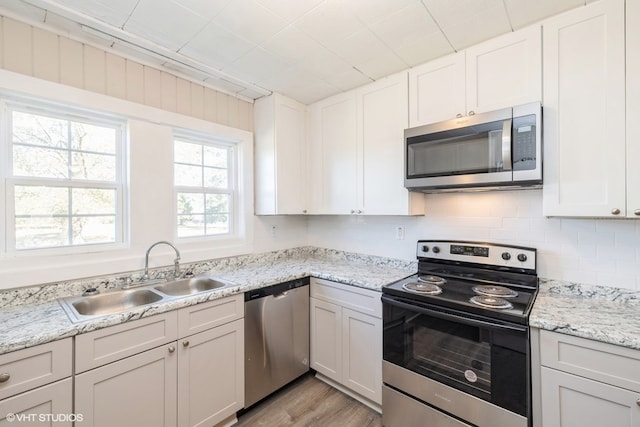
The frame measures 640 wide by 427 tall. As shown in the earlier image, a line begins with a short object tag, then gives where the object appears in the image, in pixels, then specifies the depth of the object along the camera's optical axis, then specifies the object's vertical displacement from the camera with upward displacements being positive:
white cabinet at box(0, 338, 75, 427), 1.13 -0.71
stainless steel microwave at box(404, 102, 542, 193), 1.57 +0.37
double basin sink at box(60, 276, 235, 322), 1.64 -0.53
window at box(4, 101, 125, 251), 1.67 +0.23
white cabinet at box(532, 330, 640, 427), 1.16 -0.74
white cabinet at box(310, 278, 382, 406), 1.97 -0.93
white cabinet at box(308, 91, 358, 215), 2.49 +0.53
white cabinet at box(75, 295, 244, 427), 1.35 -0.85
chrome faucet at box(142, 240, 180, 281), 2.03 -0.37
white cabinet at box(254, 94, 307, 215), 2.60 +0.53
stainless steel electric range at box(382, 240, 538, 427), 1.40 -0.71
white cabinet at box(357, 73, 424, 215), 2.18 +0.51
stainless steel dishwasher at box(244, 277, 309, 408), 1.98 -0.93
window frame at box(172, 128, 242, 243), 2.32 +0.23
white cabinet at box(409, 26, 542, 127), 1.64 +0.85
